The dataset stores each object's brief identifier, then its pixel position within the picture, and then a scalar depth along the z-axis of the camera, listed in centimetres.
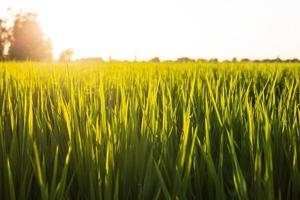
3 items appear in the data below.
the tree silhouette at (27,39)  4266
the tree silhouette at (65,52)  4365
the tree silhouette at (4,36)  4156
